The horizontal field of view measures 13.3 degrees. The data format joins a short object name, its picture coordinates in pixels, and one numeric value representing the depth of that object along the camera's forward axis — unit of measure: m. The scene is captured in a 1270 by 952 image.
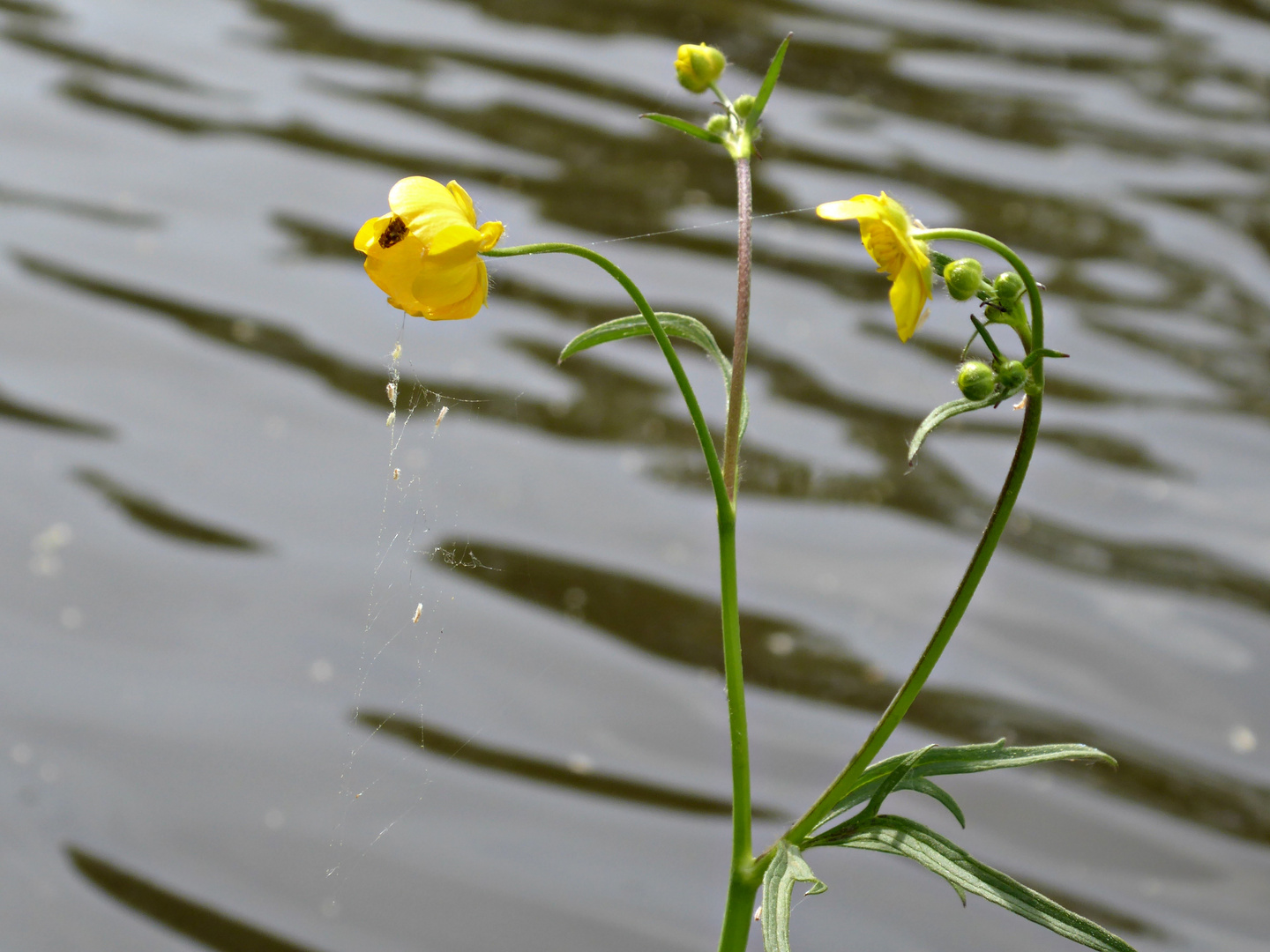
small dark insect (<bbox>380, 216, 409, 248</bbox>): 0.73
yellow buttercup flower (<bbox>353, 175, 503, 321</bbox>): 0.73
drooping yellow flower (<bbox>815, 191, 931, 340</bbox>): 0.71
